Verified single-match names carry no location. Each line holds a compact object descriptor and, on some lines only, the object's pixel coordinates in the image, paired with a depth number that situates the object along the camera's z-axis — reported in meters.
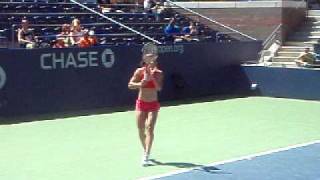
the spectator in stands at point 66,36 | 18.76
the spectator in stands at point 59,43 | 18.19
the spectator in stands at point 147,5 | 27.05
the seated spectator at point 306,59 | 21.88
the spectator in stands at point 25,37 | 17.66
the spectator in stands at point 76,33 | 18.92
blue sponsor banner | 15.75
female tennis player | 9.42
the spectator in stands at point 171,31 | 23.30
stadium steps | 25.20
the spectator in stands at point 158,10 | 26.47
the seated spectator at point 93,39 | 18.83
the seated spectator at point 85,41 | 18.34
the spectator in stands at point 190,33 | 23.75
